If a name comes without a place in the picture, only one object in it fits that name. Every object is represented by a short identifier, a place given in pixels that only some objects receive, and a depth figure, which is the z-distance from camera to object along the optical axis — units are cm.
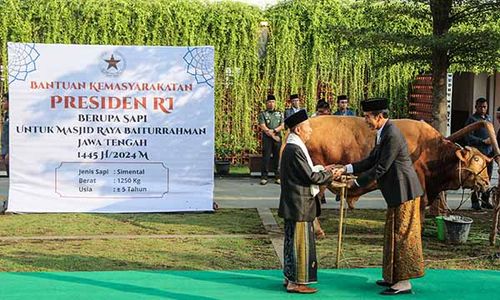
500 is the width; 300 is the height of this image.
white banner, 1034
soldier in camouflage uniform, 1388
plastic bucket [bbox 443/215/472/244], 859
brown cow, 869
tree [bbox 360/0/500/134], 984
